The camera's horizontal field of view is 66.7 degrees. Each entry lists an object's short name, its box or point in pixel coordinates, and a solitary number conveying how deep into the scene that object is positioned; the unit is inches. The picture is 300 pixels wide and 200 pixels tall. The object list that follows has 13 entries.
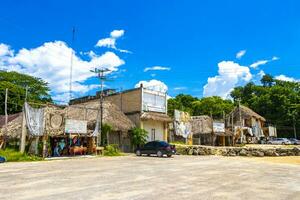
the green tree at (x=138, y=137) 1033.7
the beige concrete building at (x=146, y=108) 1091.7
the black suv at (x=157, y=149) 861.9
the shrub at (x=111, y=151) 894.0
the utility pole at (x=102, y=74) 973.8
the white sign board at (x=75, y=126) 798.3
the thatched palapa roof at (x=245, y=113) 1955.0
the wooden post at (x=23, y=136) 726.9
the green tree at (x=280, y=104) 2034.2
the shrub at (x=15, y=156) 667.5
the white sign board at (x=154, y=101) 1112.0
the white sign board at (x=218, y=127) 1400.8
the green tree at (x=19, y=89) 1525.7
